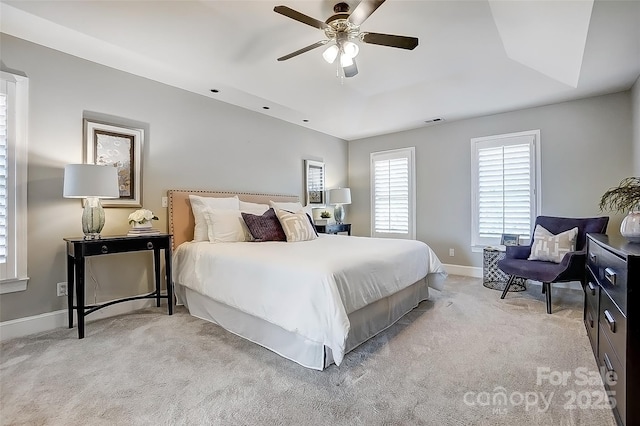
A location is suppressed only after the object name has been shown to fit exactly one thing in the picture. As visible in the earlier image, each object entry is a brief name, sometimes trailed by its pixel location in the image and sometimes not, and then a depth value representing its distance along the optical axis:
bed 1.99
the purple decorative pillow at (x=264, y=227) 3.38
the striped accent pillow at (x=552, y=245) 3.39
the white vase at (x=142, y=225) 3.02
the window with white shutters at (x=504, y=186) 4.24
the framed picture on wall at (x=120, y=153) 3.01
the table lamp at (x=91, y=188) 2.55
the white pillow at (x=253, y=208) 3.87
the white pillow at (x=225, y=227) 3.32
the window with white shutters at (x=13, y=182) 2.52
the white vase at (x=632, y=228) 1.82
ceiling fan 2.08
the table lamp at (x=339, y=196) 5.40
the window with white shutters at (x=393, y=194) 5.39
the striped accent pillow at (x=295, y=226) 3.43
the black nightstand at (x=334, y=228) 5.07
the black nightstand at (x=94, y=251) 2.55
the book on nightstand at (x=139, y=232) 2.97
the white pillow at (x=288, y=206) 4.00
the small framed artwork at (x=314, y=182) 5.29
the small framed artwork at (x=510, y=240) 4.28
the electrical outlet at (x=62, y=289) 2.81
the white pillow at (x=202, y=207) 3.45
